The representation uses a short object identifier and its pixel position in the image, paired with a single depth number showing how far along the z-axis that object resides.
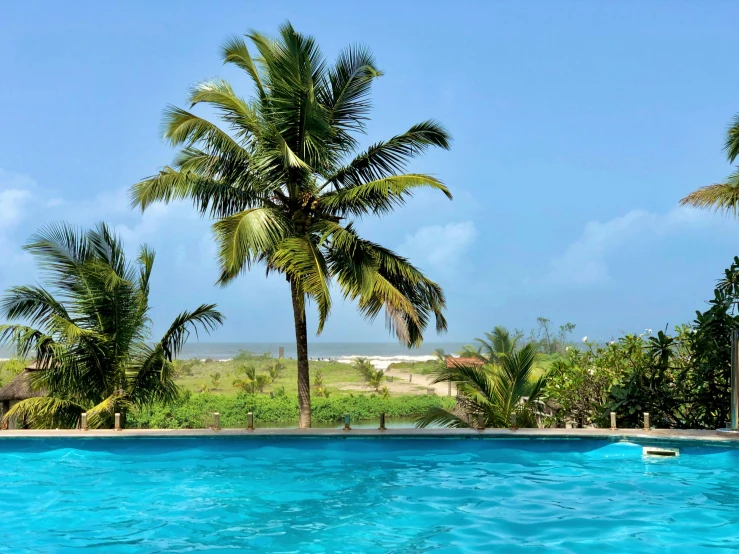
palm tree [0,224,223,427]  9.49
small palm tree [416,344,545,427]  9.09
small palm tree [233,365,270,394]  33.34
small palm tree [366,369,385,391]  36.03
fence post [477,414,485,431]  8.23
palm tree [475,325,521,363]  19.78
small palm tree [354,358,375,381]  38.12
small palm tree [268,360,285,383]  42.93
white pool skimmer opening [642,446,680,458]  7.59
